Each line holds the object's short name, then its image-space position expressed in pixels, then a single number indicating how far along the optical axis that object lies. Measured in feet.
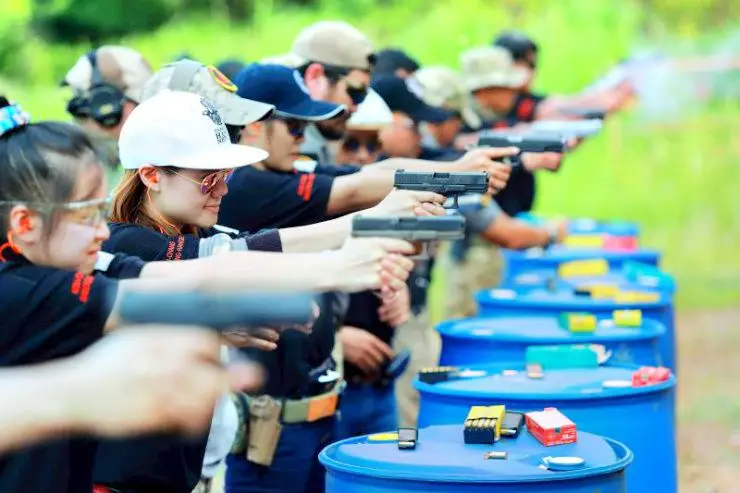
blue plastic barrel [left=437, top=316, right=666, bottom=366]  24.95
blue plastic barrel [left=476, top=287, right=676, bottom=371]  28.01
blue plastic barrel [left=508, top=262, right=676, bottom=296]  33.26
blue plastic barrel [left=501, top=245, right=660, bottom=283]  37.89
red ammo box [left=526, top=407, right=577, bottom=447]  18.18
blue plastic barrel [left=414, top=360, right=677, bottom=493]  20.57
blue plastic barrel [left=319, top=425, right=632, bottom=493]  16.53
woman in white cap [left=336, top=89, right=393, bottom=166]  30.22
